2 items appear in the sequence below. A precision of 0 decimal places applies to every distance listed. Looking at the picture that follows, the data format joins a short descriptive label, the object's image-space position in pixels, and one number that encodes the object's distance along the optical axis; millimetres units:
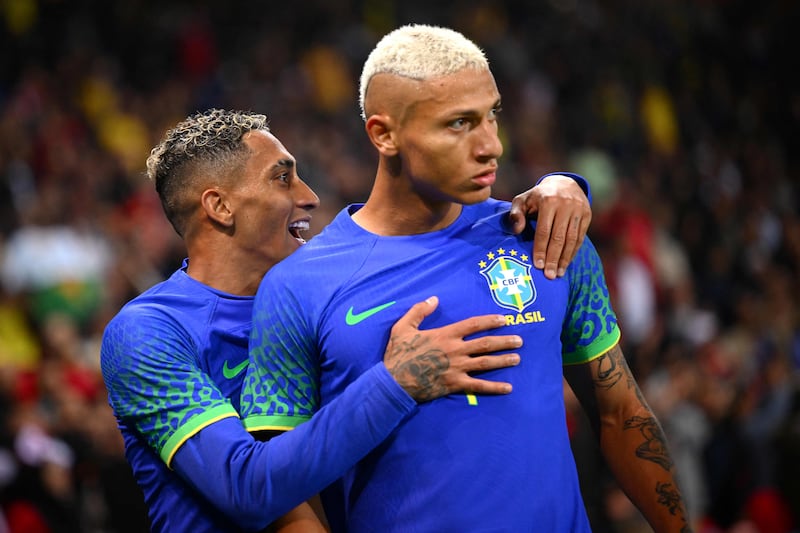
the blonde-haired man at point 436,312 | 5305
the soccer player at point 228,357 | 5258
